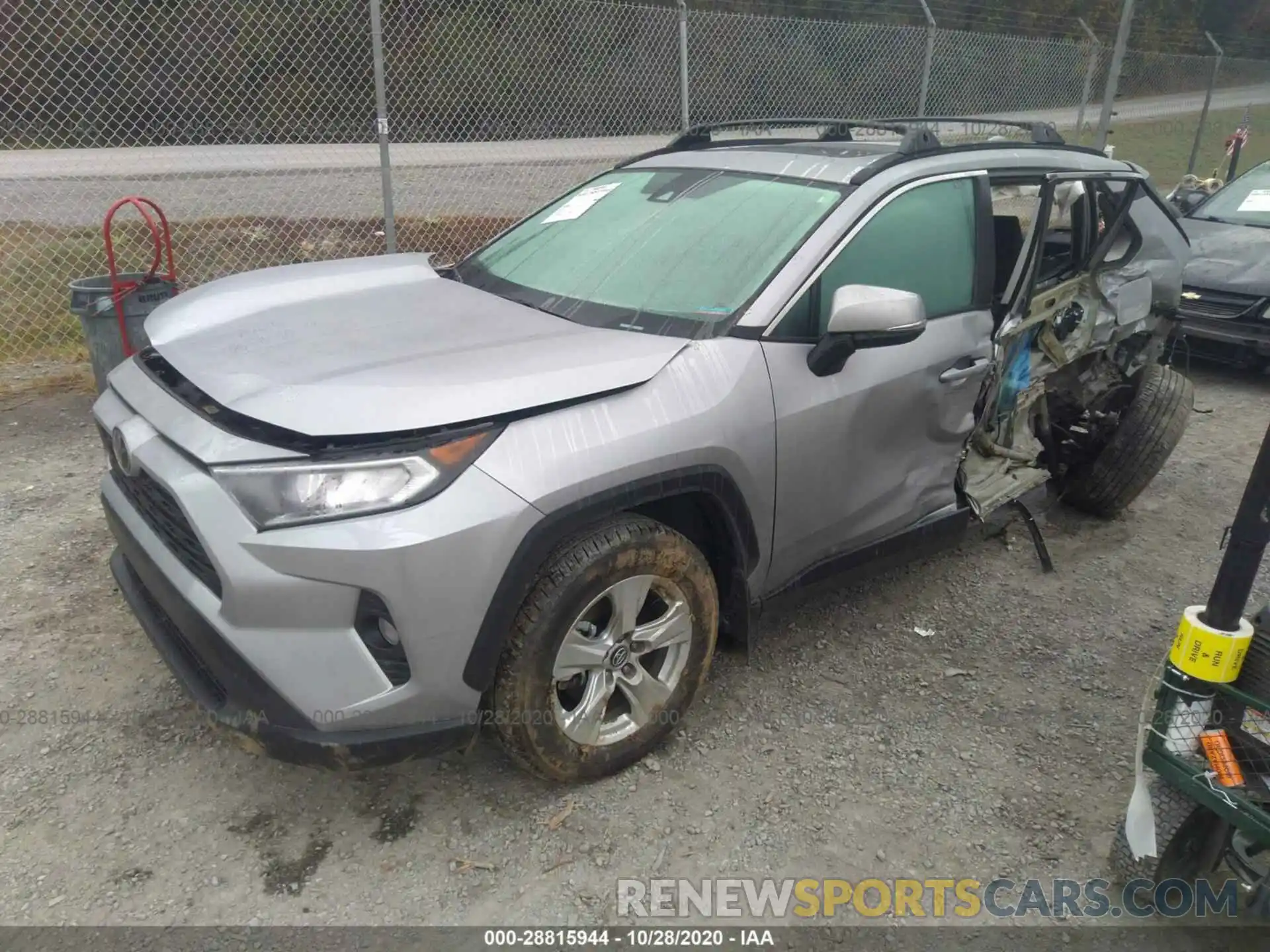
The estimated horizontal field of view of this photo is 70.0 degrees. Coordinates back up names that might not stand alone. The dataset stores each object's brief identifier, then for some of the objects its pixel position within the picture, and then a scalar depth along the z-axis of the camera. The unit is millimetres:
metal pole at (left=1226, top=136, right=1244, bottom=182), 11641
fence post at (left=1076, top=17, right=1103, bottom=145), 11234
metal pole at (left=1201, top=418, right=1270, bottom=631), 1895
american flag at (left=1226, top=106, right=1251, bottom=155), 11602
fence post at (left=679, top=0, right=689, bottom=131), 7281
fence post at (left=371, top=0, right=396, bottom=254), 5520
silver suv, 2076
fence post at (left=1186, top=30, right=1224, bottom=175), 13031
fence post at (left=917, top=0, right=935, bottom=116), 9164
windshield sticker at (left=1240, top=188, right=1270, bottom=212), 7406
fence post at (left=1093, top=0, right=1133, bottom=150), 8680
